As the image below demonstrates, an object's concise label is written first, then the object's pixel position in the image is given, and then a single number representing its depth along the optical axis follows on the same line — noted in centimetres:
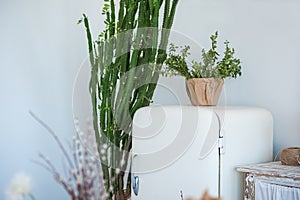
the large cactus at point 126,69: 254
